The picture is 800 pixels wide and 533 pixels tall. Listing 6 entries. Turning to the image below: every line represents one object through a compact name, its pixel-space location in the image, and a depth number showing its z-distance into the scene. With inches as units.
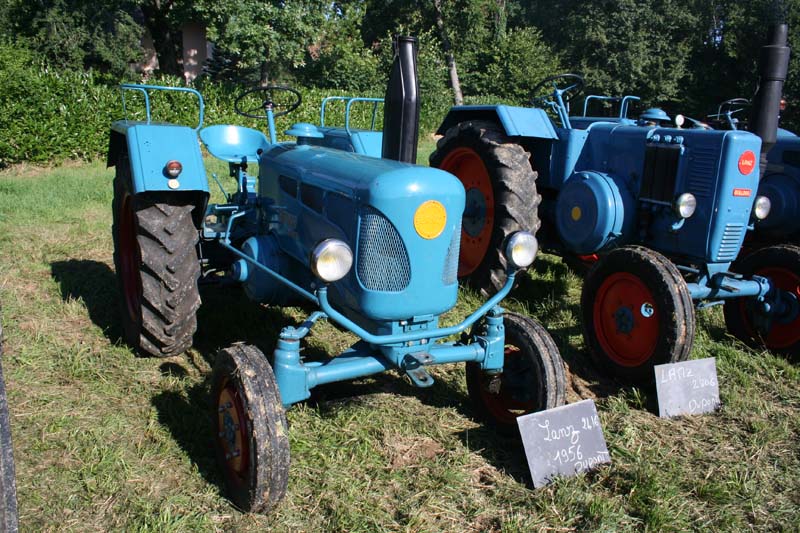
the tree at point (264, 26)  563.8
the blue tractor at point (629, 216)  139.7
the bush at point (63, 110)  414.0
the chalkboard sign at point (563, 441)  98.6
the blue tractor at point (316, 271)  92.0
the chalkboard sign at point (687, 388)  124.3
